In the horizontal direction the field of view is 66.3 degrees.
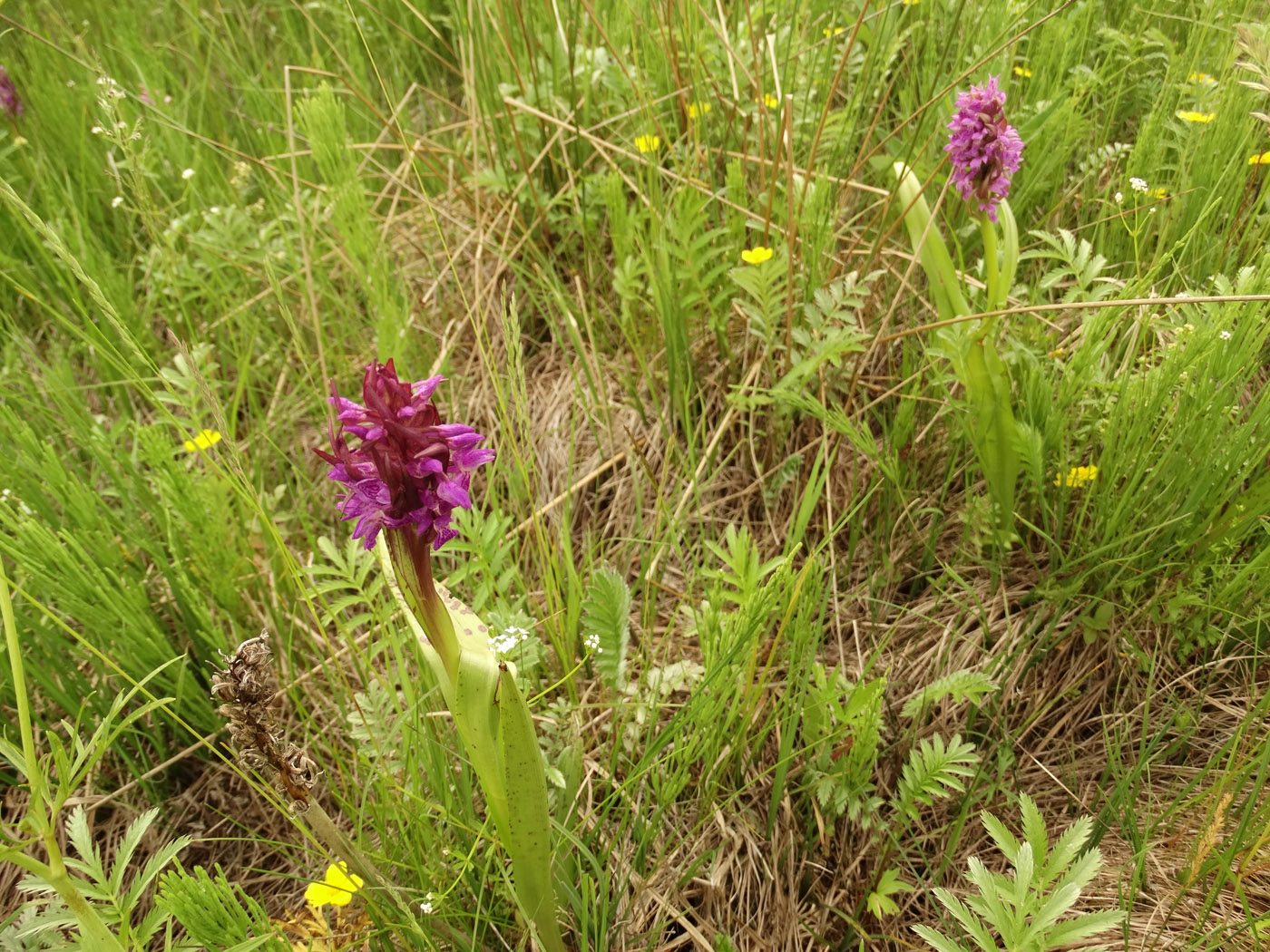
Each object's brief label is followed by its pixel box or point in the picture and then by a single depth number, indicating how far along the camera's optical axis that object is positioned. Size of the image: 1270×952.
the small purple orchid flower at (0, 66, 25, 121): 0.88
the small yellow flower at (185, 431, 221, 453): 0.46
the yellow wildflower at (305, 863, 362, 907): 0.39
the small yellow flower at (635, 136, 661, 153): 0.61
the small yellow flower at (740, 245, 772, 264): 0.57
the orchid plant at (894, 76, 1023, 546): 0.52
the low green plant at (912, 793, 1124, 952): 0.34
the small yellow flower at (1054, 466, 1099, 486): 0.52
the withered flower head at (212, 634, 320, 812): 0.35
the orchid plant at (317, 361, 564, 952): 0.34
